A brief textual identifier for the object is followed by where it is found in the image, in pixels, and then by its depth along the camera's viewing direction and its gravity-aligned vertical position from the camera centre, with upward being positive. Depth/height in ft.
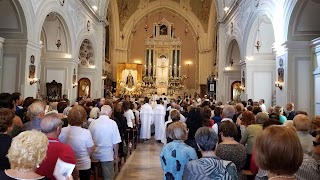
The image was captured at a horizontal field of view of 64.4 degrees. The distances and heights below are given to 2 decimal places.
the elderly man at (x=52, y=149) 7.98 -1.76
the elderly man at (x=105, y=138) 13.54 -2.29
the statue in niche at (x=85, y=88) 51.69 +1.39
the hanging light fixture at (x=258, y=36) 36.53 +8.78
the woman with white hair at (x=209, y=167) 7.52 -2.13
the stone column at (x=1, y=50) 28.34 +4.91
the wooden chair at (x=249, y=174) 11.23 -3.43
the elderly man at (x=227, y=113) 15.06 -0.99
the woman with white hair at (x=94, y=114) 16.73 -1.26
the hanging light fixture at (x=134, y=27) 74.17 +20.02
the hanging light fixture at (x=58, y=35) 38.30 +9.25
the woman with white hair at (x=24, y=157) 5.64 -1.43
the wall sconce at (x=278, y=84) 28.08 +1.44
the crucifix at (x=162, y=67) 73.82 +8.41
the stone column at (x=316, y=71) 24.67 +2.57
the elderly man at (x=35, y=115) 11.30 -0.96
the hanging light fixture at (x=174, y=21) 75.02 +22.34
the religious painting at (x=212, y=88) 58.10 +1.89
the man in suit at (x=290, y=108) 22.10 -0.97
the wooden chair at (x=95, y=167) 13.94 -4.05
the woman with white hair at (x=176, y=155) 9.80 -2.28
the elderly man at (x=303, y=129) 10.33 -1.32
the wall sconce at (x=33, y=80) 30.07 +1.67
